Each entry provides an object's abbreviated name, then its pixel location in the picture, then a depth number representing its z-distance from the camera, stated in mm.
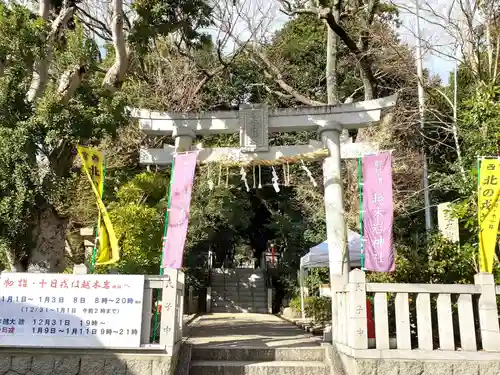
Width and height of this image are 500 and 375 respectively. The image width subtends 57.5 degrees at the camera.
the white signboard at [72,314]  5961
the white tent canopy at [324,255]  10828
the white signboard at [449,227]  9354
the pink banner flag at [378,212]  7065
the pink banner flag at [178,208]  7875
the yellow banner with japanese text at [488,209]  6609
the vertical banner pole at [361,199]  7275
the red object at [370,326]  6914
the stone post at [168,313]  6055
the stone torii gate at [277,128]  8734
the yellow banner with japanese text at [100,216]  7512
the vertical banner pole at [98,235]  7660
